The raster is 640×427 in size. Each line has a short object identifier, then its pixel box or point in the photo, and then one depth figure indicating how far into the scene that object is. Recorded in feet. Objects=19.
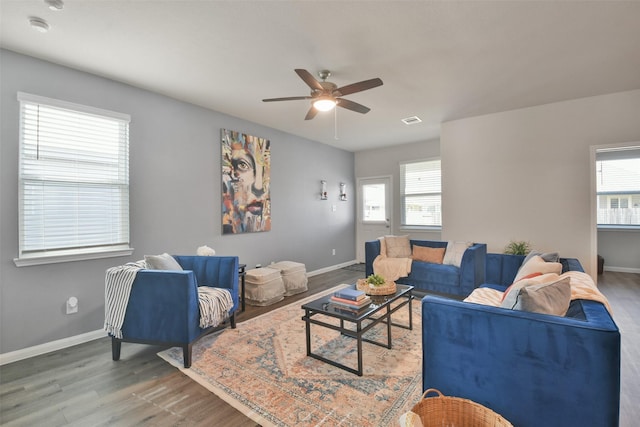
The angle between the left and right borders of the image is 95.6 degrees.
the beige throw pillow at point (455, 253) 12.95
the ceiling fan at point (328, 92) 8.11
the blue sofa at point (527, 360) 4.16
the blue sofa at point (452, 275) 12.03
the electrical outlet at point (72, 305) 9.15
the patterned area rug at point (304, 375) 5.93
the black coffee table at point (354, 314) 7.14
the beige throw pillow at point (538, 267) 8.04
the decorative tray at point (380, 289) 8.73
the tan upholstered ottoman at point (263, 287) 12.63
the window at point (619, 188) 18.44
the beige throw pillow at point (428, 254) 13.72
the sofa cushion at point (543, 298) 4.97
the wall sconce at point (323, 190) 19.49
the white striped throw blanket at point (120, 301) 7.80
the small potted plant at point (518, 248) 13.20
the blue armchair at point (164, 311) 7.59
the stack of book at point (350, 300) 7.61
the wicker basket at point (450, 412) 4.64
